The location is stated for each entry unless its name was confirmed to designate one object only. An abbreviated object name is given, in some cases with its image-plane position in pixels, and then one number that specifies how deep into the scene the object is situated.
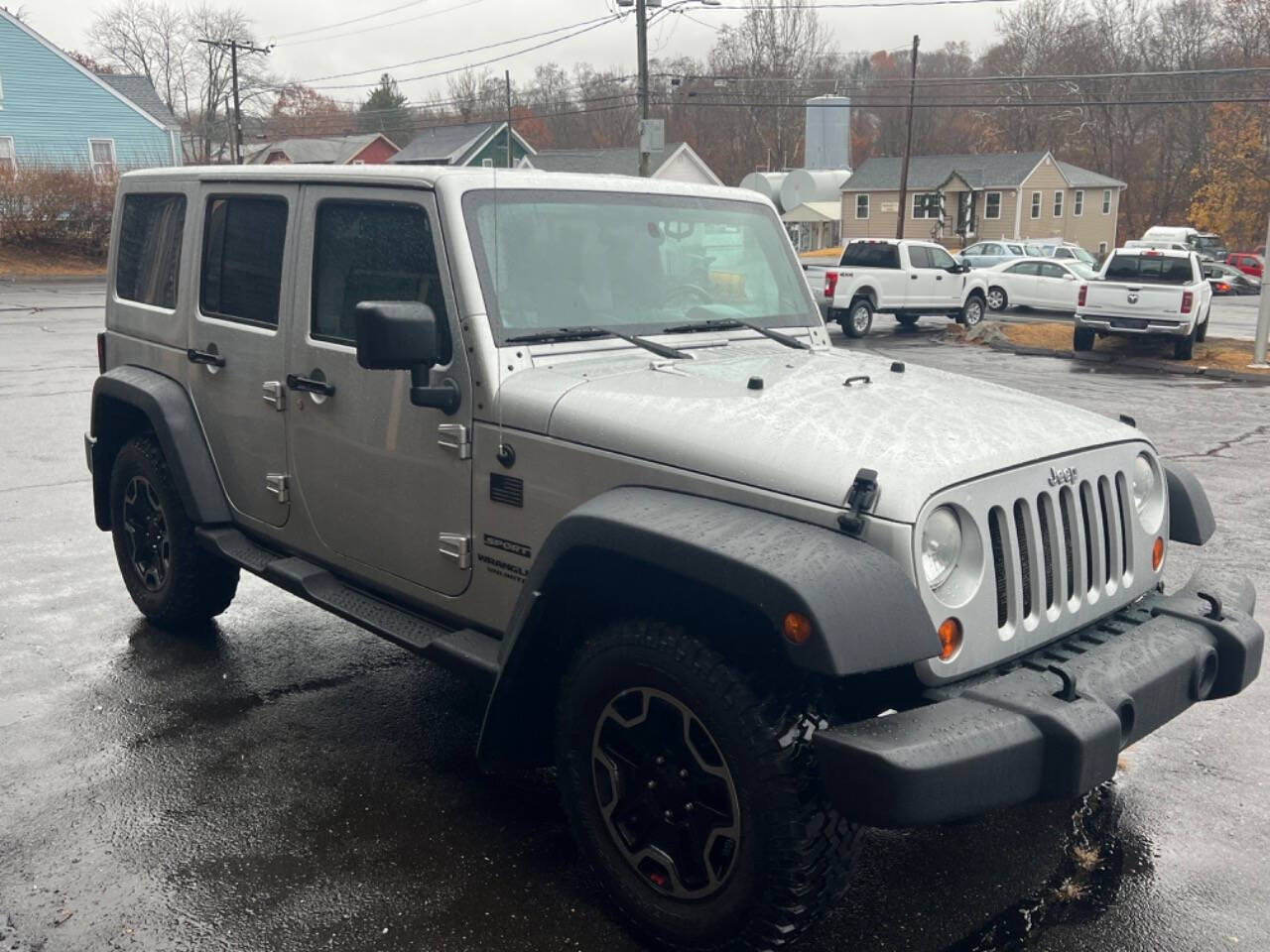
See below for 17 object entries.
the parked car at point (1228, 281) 38.78
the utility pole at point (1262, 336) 17.05
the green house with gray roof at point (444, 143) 43.78
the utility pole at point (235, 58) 48.47
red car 45.00
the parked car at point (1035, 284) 27.77
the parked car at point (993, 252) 37.38
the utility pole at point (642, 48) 31.14
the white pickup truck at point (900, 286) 23.16
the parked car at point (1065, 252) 39.34
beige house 61.53
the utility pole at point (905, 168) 43.35
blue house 40.78
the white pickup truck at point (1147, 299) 18.72
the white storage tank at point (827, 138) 66.19
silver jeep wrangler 2.61
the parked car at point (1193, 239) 47.53
